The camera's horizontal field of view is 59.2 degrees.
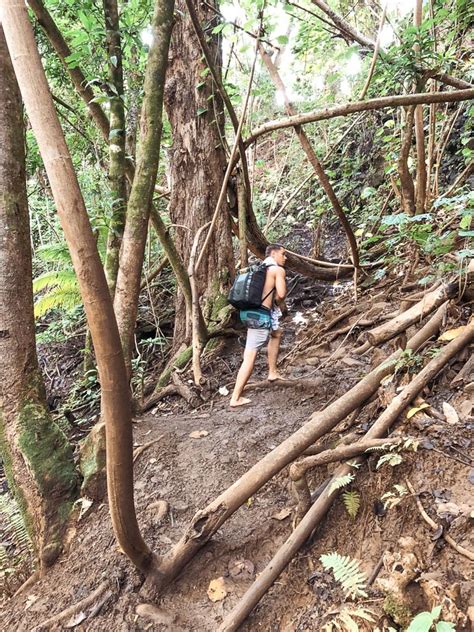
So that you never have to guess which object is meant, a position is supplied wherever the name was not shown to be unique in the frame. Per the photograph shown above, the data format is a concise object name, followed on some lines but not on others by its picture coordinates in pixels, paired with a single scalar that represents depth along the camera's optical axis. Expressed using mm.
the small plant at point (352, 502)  2408
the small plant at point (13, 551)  3039
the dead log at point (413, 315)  3527
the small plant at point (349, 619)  1762
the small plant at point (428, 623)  1489
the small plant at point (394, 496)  2230
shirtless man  4703
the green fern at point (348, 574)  1918
